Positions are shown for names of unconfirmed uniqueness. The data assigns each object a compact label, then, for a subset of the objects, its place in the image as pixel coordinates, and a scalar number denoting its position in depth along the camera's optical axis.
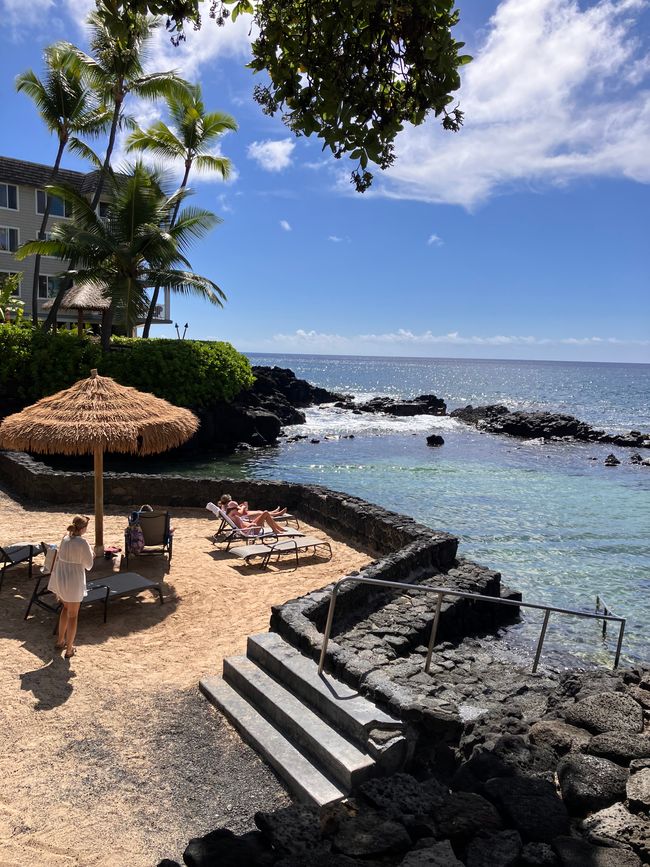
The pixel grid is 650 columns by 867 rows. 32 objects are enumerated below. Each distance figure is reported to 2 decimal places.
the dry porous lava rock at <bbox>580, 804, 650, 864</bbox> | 4.29
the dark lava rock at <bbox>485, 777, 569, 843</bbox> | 4.49
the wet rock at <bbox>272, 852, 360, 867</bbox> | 4.02
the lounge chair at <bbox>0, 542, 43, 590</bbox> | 9.05
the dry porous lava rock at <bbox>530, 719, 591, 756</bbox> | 5.96
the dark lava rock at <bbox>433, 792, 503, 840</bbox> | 4.43
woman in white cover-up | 7.12
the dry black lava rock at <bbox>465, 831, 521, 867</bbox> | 4.08
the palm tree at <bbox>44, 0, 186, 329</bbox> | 27.34
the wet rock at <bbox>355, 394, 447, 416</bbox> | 57.00
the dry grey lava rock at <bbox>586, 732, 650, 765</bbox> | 5.54
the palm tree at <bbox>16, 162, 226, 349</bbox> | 24.95
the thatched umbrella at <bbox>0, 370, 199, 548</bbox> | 9.78
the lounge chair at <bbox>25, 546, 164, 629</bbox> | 8.09
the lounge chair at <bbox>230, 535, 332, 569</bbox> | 10.89
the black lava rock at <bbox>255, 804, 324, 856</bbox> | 4.21
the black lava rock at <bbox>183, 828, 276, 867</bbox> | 4.02
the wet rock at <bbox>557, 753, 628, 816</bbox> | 4.87
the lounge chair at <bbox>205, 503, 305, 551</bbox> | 11.56
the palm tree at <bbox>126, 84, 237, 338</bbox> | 32.91
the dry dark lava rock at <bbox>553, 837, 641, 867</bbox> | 3.99
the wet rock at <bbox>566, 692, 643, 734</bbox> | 6.26
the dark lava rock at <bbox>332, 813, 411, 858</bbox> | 4.23
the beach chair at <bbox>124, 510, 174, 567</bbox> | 10.34
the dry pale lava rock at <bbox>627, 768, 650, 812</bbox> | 4.71
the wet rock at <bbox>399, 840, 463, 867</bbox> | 3.97
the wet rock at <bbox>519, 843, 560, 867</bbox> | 4.05
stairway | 5.24
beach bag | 10.13
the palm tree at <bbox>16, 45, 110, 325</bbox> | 28.89
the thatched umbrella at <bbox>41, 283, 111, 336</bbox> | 28.31
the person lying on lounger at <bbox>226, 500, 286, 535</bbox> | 11.89
